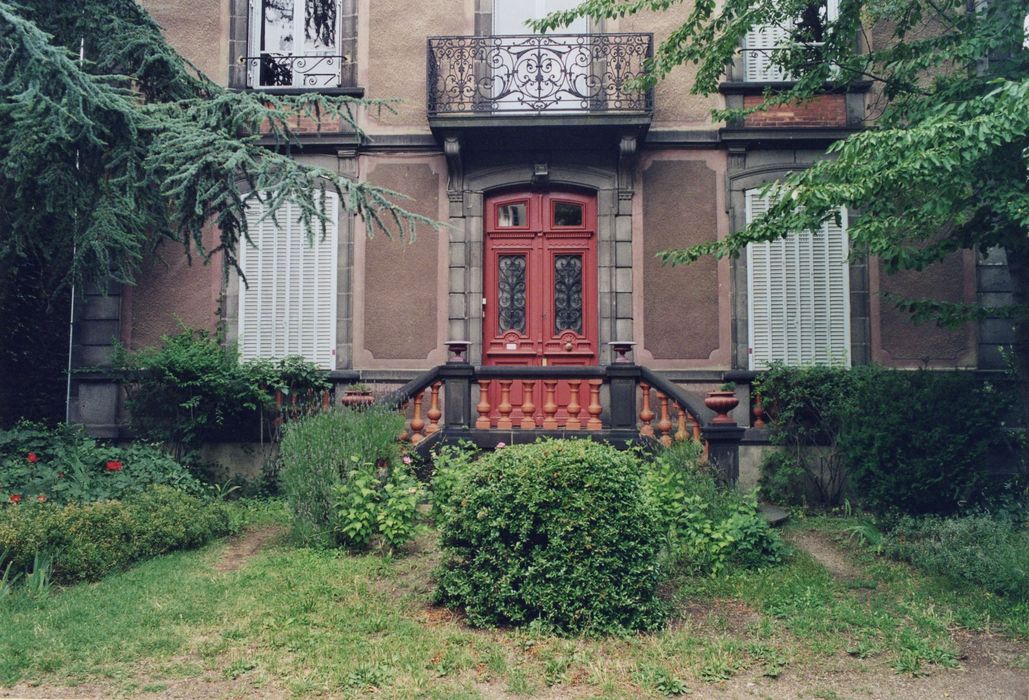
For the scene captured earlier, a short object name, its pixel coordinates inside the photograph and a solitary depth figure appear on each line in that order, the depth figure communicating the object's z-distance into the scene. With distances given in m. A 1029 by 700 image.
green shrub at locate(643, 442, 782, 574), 6.14
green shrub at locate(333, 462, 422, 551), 6.42
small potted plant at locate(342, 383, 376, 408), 8.71
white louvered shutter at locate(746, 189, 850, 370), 10.31
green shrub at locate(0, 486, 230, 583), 5.91
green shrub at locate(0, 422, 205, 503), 7.12
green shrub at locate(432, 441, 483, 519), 5.88
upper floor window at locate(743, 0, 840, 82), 10.52
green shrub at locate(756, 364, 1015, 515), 7.41
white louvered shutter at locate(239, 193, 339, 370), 10.64
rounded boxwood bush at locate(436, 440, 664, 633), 5.02
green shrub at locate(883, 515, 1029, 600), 5.82
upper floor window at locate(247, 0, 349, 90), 10.98
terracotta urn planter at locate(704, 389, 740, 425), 7.86
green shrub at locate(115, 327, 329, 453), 9.38
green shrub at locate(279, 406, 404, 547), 6.79
